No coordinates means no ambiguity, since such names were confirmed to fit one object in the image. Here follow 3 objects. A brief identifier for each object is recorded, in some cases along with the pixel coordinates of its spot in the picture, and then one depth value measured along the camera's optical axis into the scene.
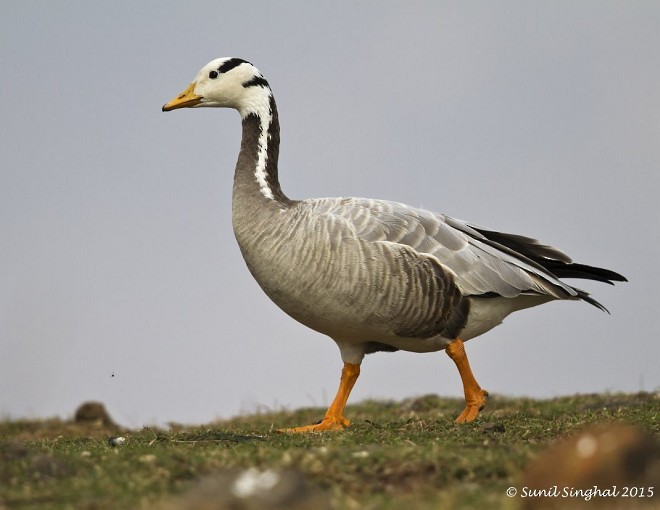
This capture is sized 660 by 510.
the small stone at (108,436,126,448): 19.39
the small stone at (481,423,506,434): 19.98
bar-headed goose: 22.50
